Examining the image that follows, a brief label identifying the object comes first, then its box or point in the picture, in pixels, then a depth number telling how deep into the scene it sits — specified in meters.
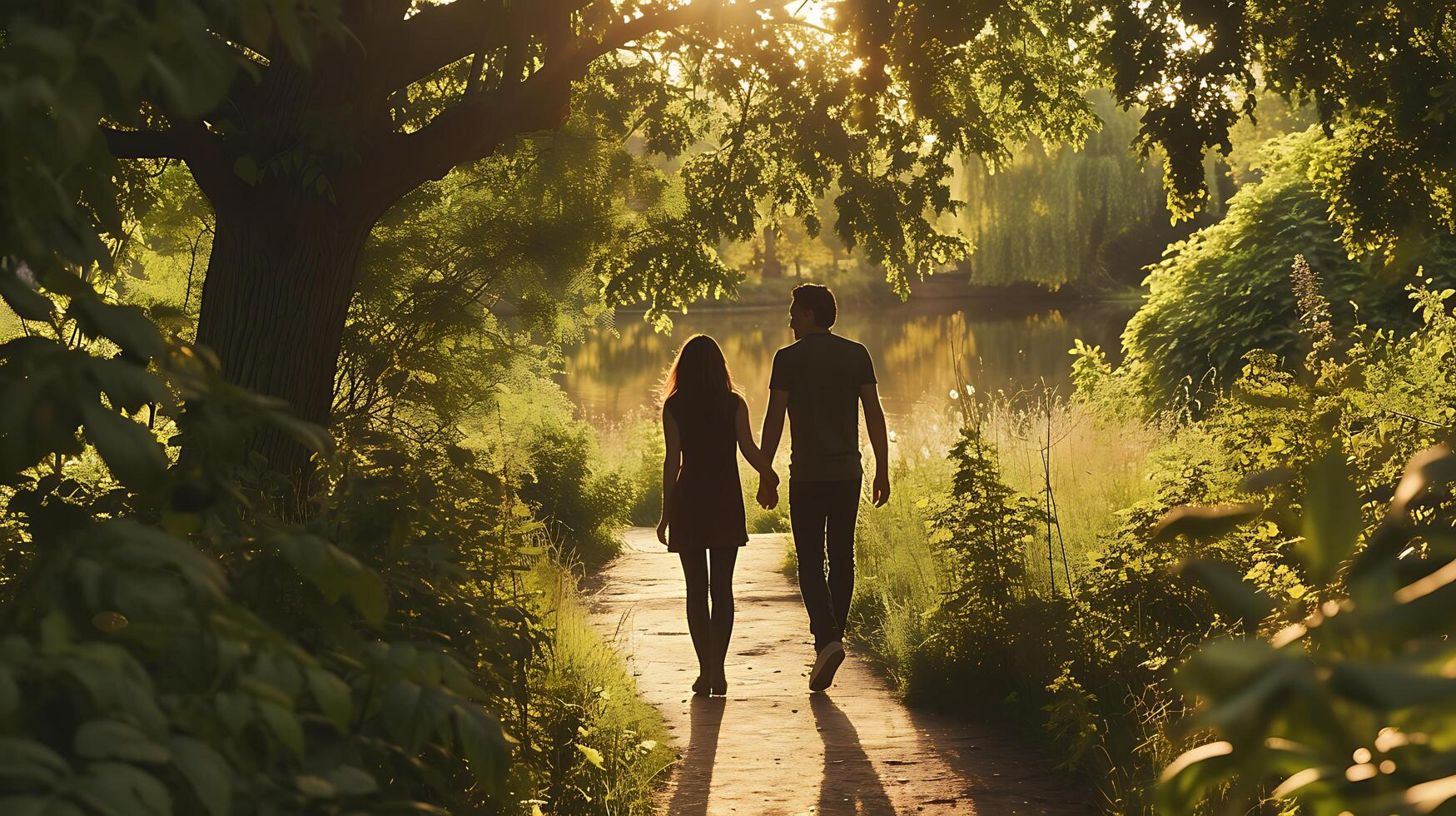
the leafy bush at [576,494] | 13.45
